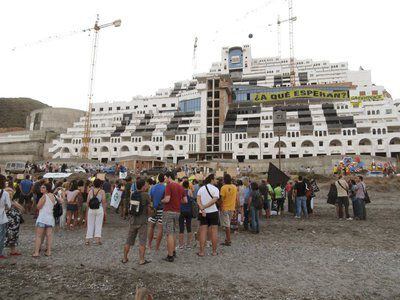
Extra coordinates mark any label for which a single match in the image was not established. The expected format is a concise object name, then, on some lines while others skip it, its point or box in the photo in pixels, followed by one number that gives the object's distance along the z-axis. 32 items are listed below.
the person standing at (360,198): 12.46
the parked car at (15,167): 39.87
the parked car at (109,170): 41.26
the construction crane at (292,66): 103.62
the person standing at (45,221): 7.19
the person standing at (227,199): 8.33
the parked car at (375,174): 39.33
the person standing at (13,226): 7.28
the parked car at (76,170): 38.12
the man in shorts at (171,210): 6.81
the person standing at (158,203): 7.15
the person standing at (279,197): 14.42
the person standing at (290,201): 14.99
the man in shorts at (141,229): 6.54
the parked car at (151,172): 40.09
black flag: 14.78
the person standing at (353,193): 12.85
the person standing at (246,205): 10.58
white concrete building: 63.81
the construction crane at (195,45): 148.09
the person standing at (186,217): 8.25
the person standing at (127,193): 11.98
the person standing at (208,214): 7.26
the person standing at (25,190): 13.63
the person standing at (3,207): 6.59
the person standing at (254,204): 10.04
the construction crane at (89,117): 75.44
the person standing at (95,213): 8.52
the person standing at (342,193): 12.82
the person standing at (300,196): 12.98
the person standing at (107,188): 15.66
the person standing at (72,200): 11.06
